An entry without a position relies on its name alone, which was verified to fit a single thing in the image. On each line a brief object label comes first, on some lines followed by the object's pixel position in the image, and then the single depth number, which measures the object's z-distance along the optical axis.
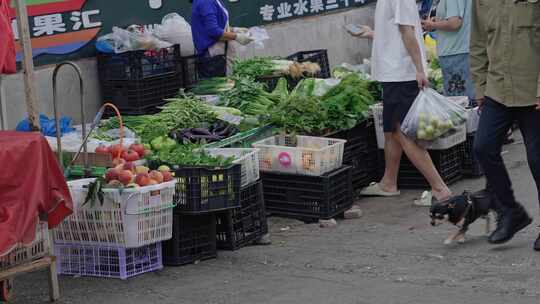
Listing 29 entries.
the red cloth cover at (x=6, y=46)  7.08
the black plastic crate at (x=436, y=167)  10.02
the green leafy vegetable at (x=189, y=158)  7.74
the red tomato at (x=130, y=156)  7.98
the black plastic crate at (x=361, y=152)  9.89
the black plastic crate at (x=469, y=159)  10.41
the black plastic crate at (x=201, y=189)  7.55
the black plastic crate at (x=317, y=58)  12.52
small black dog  7.59
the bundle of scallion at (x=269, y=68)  11.24
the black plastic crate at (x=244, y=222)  8.05
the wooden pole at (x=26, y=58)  6.83
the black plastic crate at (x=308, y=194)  8.91
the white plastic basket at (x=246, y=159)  8.16
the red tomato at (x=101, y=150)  8.08
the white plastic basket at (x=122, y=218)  7.15
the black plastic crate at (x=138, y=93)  10.92
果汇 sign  10.71
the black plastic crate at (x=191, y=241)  7.62
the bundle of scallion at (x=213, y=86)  10.86
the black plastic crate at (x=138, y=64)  10.89
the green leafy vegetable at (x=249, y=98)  10.08
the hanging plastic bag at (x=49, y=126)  9.68
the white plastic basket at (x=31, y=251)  6.54
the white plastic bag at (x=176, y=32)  11.79
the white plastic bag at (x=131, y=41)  11.00
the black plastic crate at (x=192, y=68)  11.63
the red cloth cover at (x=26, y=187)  6.27
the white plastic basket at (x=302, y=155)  8.88
